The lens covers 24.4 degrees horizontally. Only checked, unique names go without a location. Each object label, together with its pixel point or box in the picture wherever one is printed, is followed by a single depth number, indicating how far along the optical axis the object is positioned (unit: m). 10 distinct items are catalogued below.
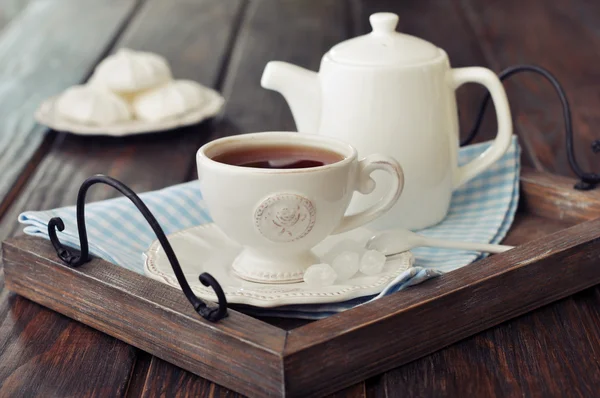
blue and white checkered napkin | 0.80
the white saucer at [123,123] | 1.15
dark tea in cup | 0.83
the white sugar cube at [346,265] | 0.81
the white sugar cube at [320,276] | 0.80
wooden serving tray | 0.72
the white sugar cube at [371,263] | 0.81
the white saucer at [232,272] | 0.78
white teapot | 0.89
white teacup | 0.79
